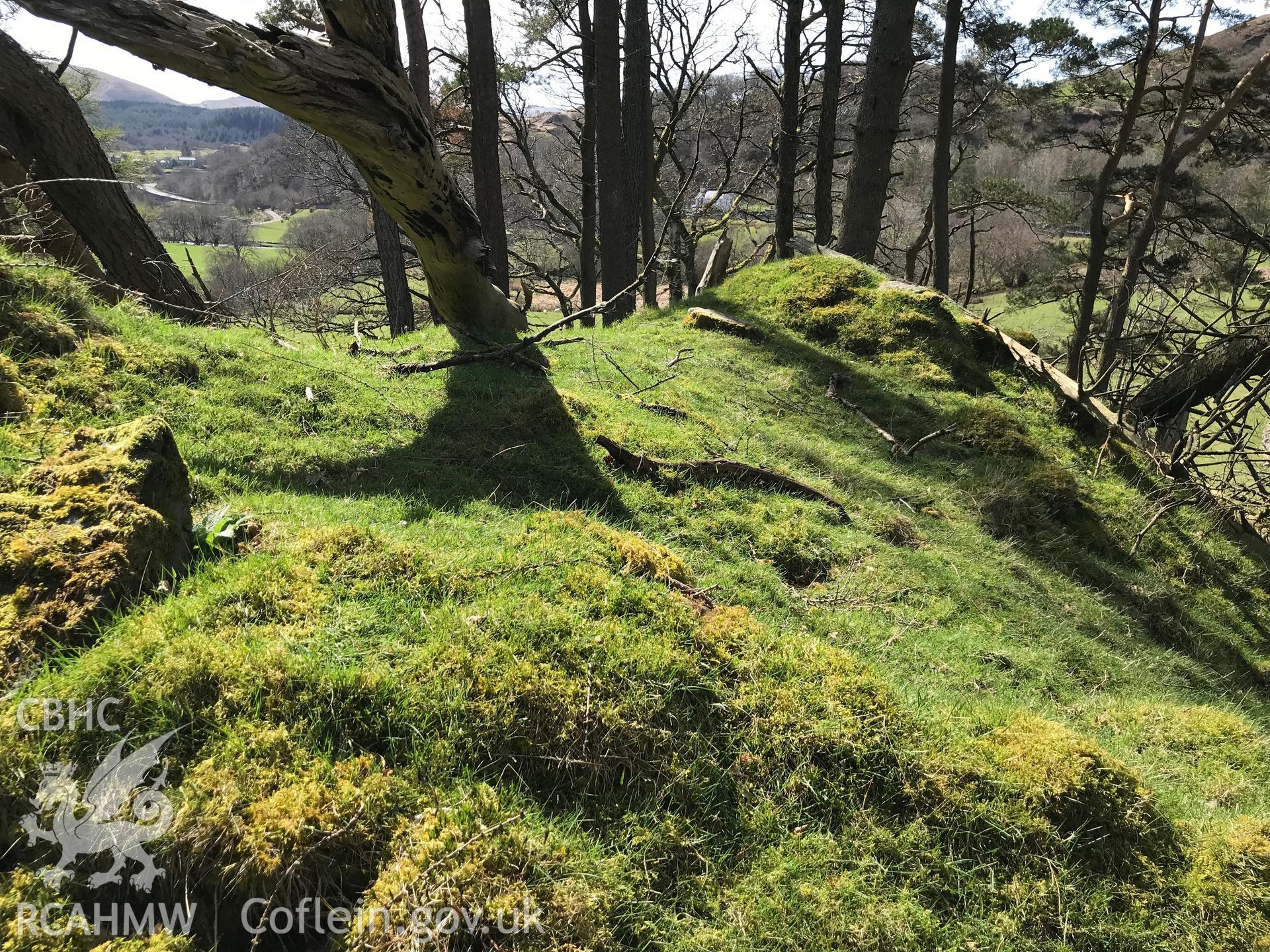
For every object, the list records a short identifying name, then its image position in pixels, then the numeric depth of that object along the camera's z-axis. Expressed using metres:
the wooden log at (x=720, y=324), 9.20
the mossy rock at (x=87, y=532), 2.27
